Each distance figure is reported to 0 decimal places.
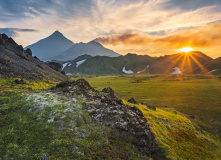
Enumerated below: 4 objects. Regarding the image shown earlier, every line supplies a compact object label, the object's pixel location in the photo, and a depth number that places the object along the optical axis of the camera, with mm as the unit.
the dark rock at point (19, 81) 34347
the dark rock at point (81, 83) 24981
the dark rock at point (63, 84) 24681
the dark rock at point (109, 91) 29942
